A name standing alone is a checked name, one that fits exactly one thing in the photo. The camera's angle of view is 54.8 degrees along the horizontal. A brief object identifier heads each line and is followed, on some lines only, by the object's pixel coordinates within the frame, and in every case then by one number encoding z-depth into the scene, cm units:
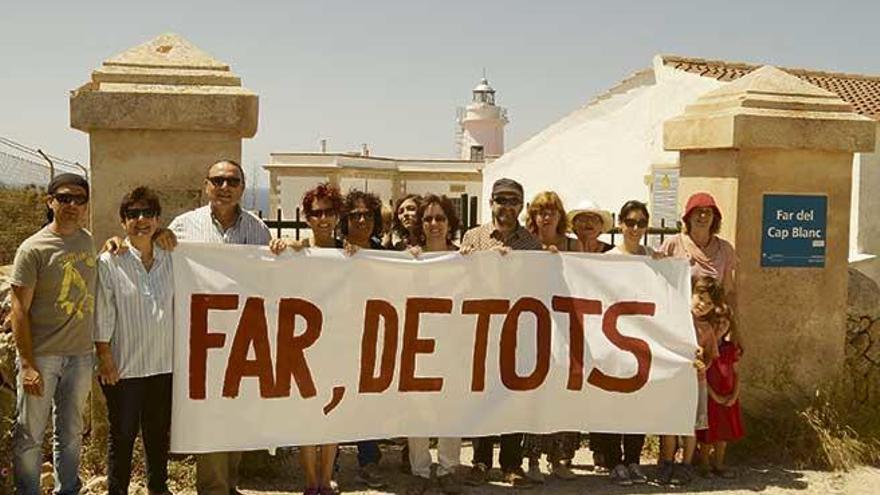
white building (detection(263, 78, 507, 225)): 3941
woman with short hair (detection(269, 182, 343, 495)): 463
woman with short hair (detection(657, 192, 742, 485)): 529
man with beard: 505
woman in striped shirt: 412
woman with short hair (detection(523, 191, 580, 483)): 518
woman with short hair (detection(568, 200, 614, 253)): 549
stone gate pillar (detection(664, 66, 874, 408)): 574
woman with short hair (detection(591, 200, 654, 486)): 525
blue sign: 581
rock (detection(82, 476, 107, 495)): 459
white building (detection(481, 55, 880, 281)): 1900
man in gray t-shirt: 393
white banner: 457
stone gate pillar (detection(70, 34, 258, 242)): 482
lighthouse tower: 6147
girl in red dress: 533
